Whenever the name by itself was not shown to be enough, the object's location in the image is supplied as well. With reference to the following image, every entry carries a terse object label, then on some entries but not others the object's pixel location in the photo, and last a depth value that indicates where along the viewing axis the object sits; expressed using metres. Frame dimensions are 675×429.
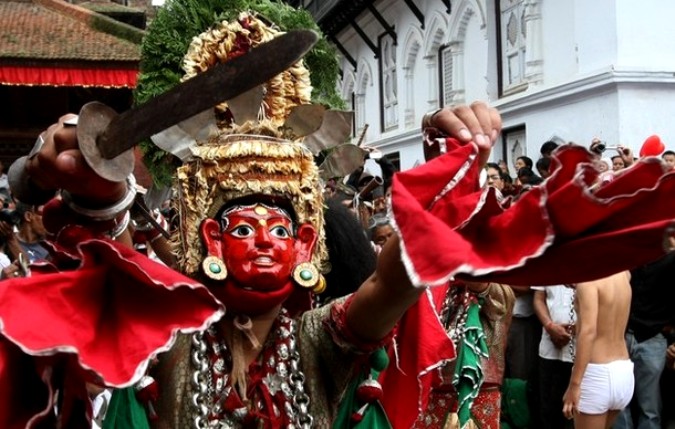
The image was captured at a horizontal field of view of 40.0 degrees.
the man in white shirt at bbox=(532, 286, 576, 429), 6.32
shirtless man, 5.37
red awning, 10.91
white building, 11.05
